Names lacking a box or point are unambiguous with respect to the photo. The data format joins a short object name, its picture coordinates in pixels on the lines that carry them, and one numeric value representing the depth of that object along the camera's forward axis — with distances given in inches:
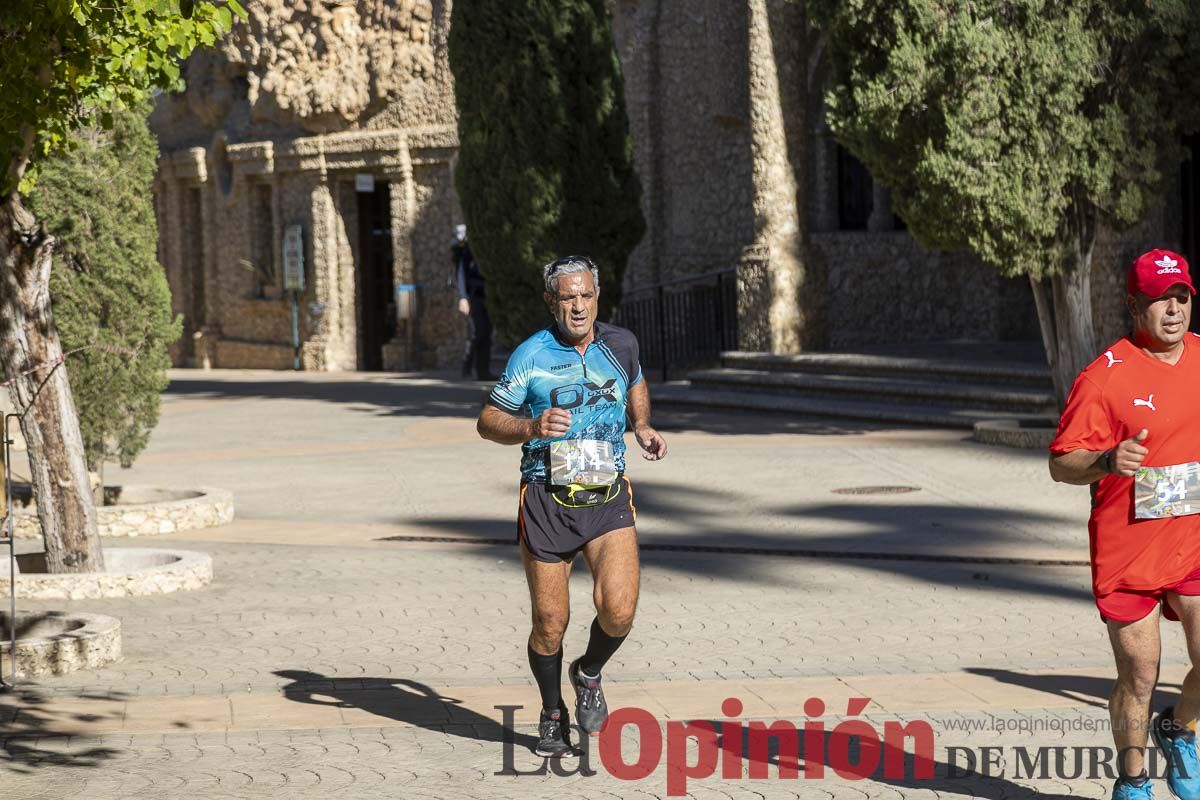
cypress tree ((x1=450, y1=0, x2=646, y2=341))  810.2
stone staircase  708.0
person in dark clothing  971.9
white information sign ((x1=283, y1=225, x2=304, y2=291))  1192.2
